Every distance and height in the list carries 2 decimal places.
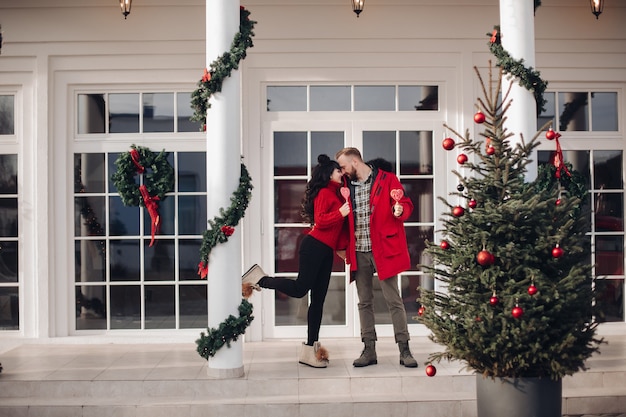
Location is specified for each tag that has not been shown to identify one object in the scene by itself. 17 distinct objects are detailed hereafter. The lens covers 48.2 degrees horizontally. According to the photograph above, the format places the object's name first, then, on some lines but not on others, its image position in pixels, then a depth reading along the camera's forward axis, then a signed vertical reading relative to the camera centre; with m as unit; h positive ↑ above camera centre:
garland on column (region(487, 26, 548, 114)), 5.11 +0.96
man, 5.37 -0.33
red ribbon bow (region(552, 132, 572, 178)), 5.70 +0.30
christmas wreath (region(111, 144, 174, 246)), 6.34 +0.23
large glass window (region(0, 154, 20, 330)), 6.80 -0.39
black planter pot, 3.79 -1.07
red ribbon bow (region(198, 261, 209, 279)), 5.29 -0.49
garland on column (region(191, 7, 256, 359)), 5.17 -0.09
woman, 5.40 -0.38
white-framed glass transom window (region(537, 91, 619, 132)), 6.95 +0.89
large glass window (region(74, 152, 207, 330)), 6.80 -0.48
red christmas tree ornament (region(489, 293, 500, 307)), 3.74 -0.53
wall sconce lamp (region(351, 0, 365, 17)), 6.47 +1.82
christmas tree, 3.72 -0.42
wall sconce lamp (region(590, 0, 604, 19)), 6.55 +1.82
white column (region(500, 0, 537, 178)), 5.16 +1.10
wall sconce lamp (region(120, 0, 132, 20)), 6.34 +1.80
